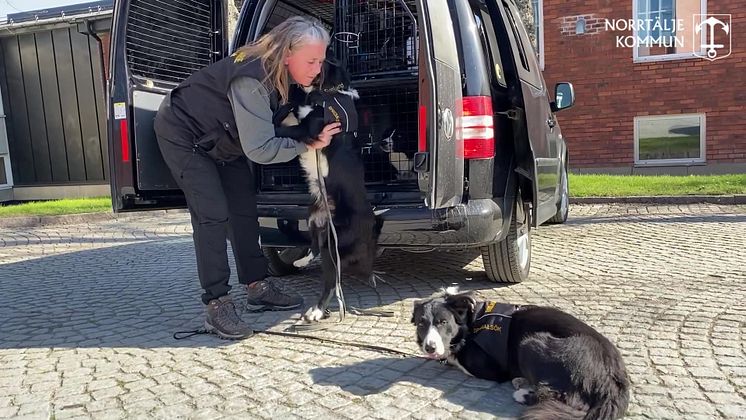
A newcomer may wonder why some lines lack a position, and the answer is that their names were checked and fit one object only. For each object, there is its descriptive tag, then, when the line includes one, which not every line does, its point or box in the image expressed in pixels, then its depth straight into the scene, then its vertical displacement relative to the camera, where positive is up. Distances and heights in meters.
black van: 3.44 +0.19
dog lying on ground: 2.29 -0.93
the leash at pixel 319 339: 3.26 -1.11
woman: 3.28 +0.13
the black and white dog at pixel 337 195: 3.56 -0.29
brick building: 11.57 +0.89
